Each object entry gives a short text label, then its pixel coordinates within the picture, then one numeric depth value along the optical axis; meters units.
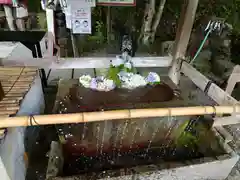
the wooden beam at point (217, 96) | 1.41
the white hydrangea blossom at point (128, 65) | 1.95
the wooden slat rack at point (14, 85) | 1.06
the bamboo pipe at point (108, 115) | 0.96
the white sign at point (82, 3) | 2.19
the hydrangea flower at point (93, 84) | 1.80
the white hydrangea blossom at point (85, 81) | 1.83
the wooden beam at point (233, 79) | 1.56
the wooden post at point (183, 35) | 2.05
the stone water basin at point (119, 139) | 1.46
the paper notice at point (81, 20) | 2.24
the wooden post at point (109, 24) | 3.00
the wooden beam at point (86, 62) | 1.80
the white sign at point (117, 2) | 2.29
